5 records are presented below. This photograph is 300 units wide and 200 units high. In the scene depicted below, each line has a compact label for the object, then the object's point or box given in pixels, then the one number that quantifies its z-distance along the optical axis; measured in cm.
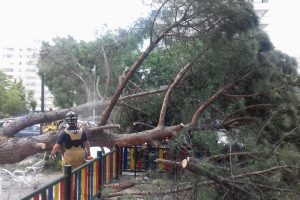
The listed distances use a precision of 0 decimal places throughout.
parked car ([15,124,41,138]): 1904
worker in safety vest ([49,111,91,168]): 589
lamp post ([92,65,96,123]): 883
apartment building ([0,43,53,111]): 8300
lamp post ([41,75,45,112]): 1934
